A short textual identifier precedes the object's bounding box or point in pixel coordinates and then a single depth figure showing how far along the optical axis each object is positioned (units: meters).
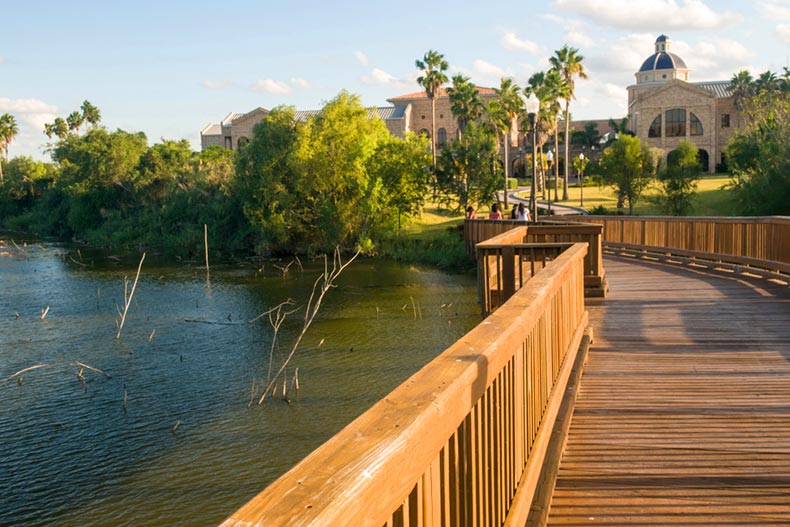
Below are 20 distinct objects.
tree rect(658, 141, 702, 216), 44.84
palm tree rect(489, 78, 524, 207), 56.93
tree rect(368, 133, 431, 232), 44.61
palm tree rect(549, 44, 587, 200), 60.84
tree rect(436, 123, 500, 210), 49.34
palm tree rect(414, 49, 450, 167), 65.56
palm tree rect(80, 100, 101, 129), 101.19
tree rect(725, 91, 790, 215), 34.28
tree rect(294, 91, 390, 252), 43.50
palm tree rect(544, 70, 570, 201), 55.41
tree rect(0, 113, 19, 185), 101.01
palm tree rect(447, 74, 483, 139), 61.66
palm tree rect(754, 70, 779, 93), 70.38
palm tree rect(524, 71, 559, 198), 53.09
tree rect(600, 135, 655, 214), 49.16
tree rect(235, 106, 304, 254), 44.22
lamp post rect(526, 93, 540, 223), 17.42
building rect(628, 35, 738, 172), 76.19
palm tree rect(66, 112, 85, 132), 102.19
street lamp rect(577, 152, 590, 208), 62.38
